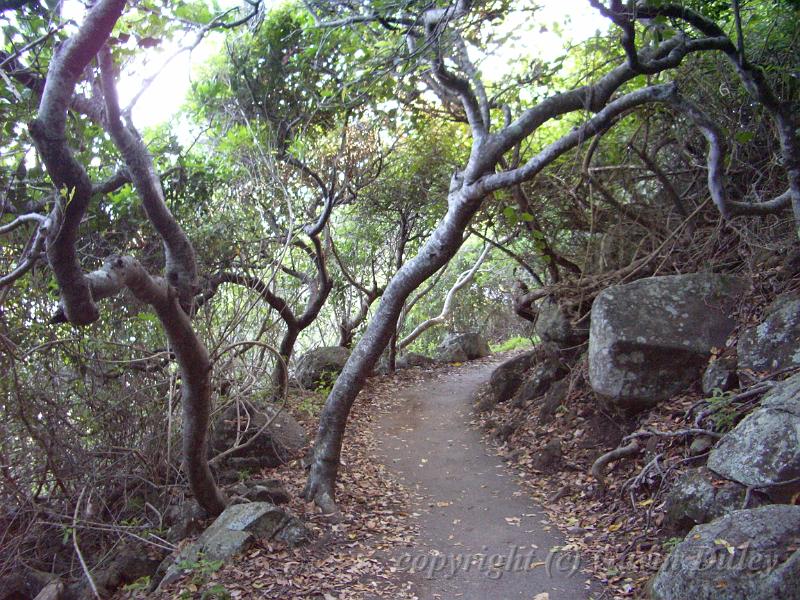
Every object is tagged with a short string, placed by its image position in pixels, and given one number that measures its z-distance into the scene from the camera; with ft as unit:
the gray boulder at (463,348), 46.84
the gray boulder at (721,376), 18.78
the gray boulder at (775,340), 17.66
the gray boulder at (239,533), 16.62
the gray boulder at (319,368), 37.17
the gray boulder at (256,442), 24.27
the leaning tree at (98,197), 9.78
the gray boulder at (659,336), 20.61
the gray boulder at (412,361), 44.19
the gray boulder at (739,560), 10.53
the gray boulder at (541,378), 27.82
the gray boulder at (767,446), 13.96
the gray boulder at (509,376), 31.30
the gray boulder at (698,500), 14.57
